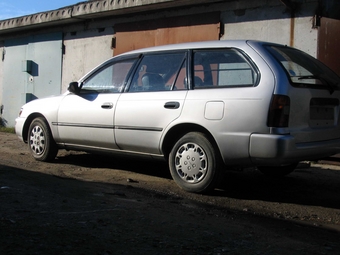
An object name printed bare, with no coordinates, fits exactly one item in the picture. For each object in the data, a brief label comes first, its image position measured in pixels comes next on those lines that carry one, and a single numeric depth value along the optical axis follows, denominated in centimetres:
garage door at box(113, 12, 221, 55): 904
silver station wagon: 452
